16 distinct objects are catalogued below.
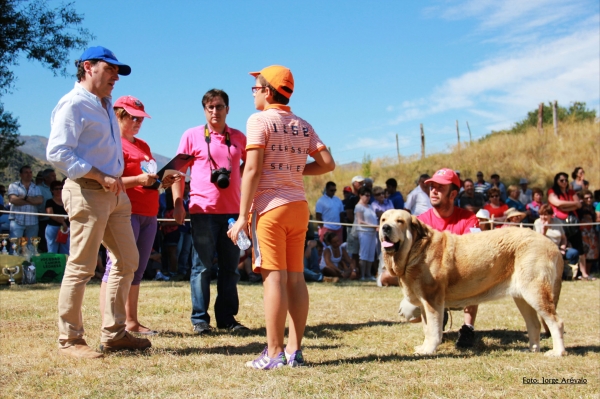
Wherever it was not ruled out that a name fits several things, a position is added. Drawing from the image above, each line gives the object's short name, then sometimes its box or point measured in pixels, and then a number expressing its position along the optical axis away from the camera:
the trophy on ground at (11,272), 9.80
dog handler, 5.28
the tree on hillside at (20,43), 13.66
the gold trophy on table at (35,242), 10.44
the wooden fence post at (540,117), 27.23
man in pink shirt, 5.52
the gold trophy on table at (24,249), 10.31
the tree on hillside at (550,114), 32.57
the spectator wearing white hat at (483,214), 7.16
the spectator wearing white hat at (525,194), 15.96
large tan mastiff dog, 4.85
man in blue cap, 4.04
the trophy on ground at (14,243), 10.33
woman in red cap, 5.13
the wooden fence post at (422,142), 28.53
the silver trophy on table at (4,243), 10.05
